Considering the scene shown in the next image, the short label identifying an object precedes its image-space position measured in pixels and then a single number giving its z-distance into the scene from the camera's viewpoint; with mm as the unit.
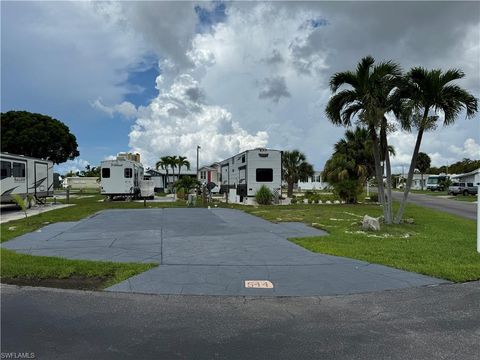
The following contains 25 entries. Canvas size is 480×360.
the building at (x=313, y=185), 64875
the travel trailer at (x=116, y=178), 29906
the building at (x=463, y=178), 56712
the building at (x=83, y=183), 71375
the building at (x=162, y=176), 58469
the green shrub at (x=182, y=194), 31988
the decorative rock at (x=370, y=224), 12391
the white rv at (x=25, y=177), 20078
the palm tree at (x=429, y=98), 13180
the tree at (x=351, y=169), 28734
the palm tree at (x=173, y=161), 56844
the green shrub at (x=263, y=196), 25656
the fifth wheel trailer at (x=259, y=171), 26031
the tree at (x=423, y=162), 88750
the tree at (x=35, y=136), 41875
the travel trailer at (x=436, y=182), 69688
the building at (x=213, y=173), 40675
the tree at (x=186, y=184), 33094
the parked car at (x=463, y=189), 49147
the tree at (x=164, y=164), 56953
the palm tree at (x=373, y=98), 13945
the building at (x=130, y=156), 42566
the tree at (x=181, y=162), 56988
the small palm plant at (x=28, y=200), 22012
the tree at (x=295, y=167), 39156
